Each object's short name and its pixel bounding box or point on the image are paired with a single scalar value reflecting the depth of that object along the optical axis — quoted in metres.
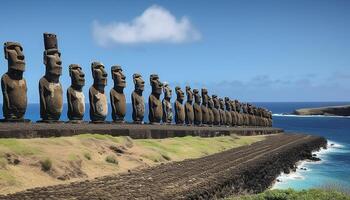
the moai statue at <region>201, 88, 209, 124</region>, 34.41
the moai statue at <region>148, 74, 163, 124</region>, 25.09
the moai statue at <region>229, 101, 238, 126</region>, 42.25
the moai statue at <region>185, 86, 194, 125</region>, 31.58
